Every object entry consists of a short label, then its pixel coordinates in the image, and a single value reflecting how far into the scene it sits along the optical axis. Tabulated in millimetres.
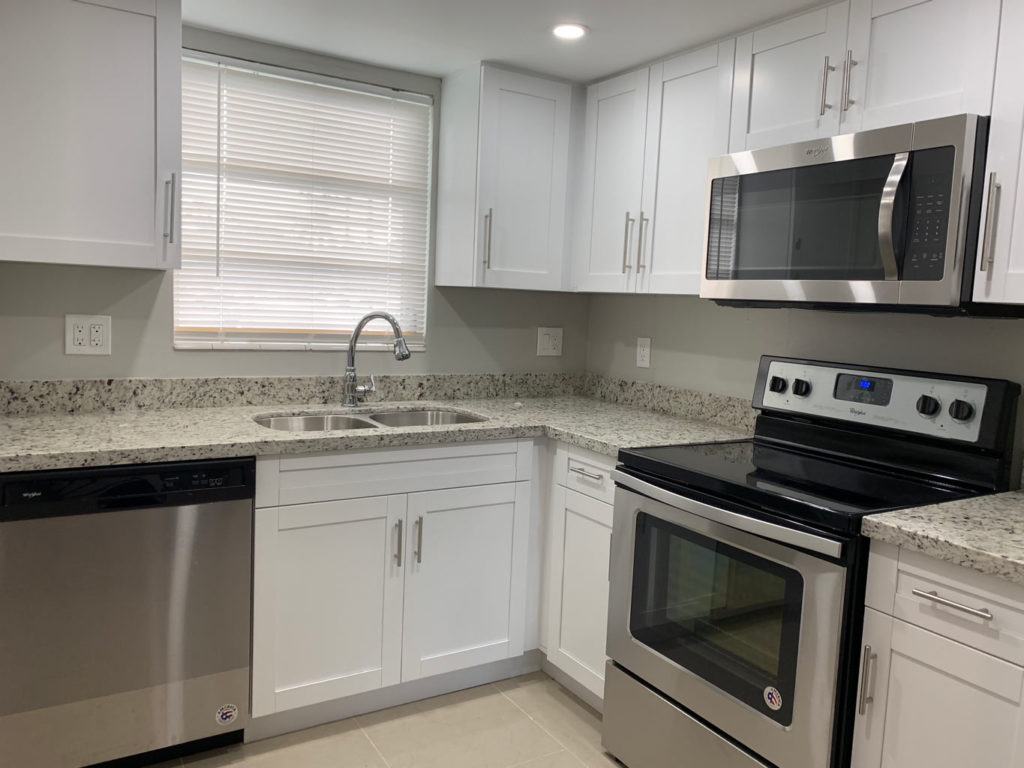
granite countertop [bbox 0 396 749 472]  1877
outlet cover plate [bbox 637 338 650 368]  3016
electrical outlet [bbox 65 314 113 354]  2346
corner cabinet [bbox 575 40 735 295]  2387
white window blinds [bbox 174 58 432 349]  2561
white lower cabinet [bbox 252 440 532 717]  2172
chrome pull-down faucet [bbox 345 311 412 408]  2631
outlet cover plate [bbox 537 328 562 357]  3252
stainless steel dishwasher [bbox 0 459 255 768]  1823
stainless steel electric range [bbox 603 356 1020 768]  1600
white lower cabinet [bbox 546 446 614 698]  2340
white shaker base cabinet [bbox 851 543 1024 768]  1338
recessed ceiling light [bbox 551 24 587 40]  2305
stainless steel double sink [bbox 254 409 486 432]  2627
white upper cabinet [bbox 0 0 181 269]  1946
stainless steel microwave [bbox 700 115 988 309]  1667
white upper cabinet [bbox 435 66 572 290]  2729
